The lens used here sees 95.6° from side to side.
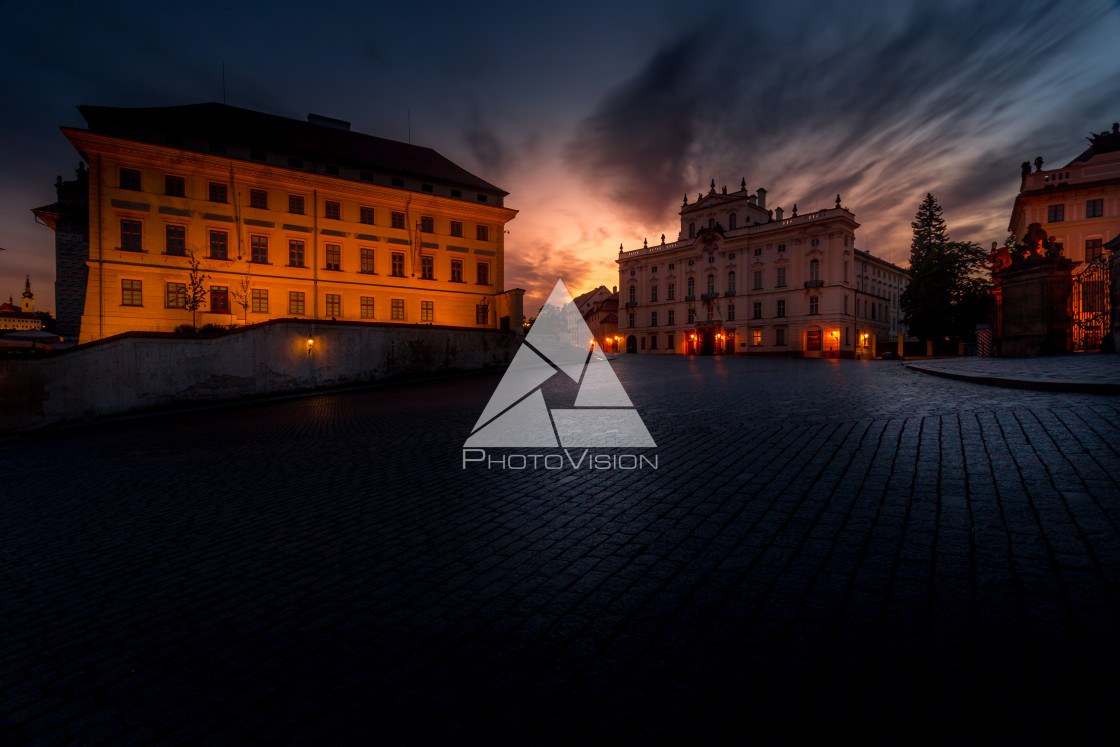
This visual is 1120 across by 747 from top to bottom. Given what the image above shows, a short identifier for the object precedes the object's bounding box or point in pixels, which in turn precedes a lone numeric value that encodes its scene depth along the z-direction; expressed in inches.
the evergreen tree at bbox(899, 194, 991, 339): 1983.3
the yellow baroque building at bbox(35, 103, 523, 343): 1206.9
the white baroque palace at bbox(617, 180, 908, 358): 2244.1
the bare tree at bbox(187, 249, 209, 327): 1224.8
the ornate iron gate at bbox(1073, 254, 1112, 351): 706.8
